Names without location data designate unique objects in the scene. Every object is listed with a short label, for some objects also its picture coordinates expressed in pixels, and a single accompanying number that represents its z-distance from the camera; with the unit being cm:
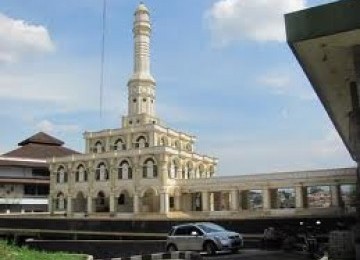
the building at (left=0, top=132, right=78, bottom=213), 7400
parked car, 2078
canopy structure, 871
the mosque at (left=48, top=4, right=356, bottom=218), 5109
